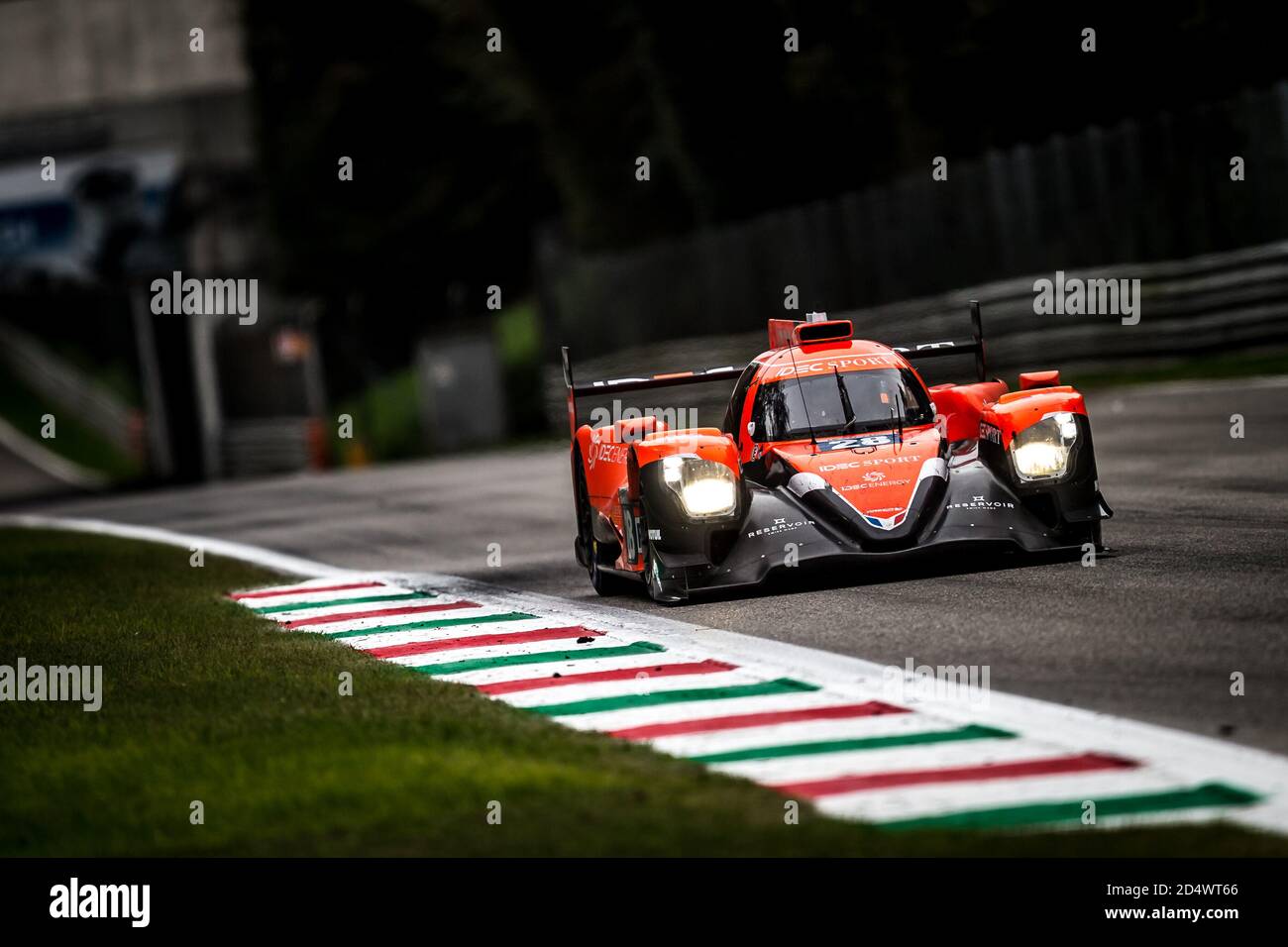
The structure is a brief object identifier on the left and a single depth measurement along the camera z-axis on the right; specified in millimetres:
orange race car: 11242
